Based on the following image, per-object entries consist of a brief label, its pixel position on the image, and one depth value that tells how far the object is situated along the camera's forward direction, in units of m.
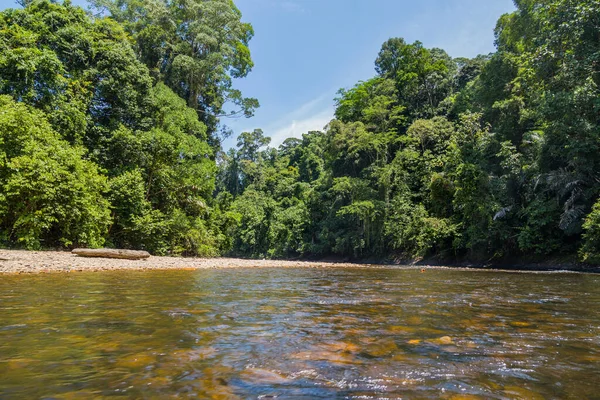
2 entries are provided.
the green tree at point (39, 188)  12.53
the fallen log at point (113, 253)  13.09
